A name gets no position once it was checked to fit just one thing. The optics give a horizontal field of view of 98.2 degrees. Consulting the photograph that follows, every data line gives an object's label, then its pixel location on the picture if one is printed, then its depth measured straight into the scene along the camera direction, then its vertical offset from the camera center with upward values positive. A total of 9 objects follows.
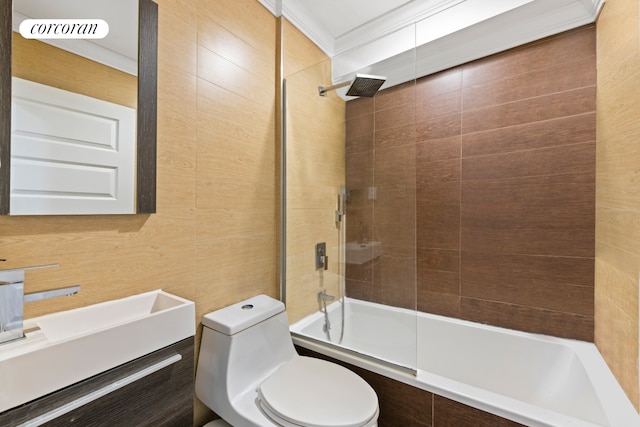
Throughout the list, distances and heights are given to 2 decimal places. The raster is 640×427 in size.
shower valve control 1.88 -0.29
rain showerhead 1.62 +0.78
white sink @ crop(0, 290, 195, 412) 0.67 -0.37
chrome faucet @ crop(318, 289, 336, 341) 1.84 -0.59
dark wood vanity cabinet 0.71 -0.55
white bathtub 1.12 -0.77
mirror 0.81 +0.50
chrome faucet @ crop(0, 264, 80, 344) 0.74 -0.24
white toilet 1.07 -0.76
